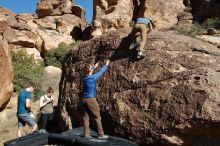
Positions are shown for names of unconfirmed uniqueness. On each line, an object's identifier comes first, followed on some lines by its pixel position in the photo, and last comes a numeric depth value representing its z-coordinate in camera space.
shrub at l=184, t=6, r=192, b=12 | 33.97
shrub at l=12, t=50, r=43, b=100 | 24.58
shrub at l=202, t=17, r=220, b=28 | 29.26
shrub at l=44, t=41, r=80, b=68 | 33.41
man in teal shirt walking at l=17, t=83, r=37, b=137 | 9.73
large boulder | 8.38
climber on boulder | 9.65
